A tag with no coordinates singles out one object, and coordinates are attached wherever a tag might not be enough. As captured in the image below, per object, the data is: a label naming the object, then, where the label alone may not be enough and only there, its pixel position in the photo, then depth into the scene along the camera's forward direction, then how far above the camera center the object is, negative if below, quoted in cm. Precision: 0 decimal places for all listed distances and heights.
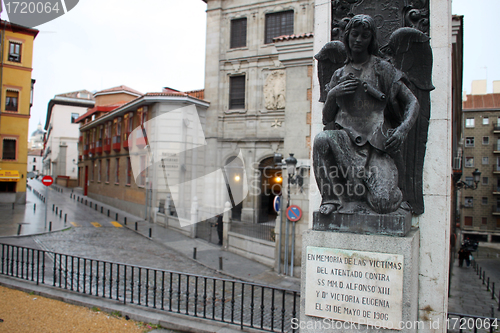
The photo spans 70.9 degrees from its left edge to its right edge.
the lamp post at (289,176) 1179 -18
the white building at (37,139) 14838 +1150
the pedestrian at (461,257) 2027 -473
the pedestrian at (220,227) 1723 -285
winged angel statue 367 +56
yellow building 2988 +540
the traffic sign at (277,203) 1303 -120
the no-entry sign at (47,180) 1921 -83
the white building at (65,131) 6141 +634
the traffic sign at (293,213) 1222 -147
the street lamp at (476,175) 2076 +2
